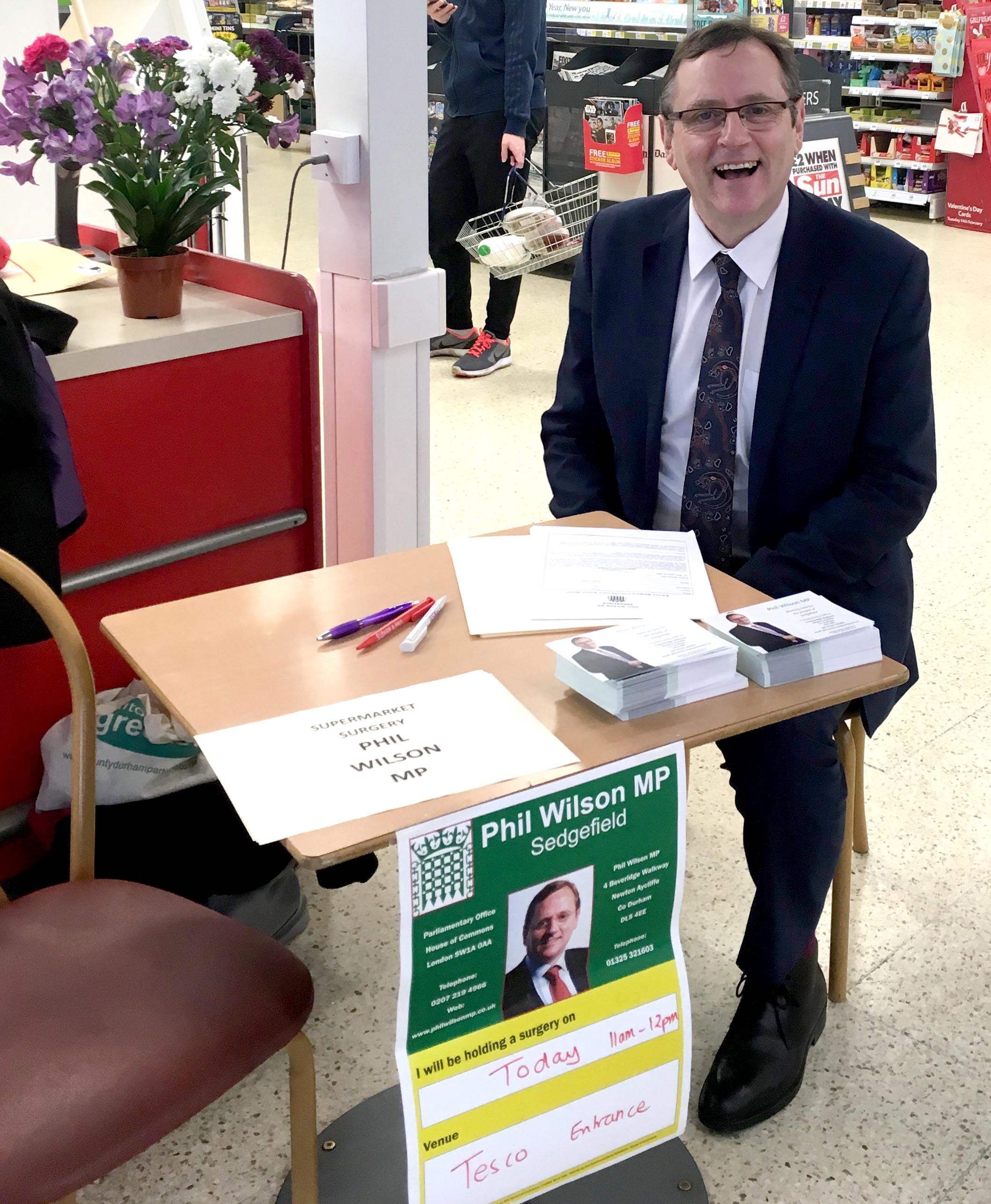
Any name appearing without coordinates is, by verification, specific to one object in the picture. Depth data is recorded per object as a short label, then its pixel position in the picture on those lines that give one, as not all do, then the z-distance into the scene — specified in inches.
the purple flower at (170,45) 88.3
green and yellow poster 47.5
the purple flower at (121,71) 86.4
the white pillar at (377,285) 98.2
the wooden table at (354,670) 51.4
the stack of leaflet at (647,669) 52.0
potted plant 84.7
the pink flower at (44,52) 84.7
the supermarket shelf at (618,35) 248.7
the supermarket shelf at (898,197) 339.0
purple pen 58.4
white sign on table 46.1
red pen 58.0
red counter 87.3
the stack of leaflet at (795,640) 54.7
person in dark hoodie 198.2
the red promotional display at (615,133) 246.4
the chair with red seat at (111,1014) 48.9
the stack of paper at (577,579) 60.6
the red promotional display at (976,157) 314.3
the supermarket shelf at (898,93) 331.9
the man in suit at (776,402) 73.8
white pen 57.1
